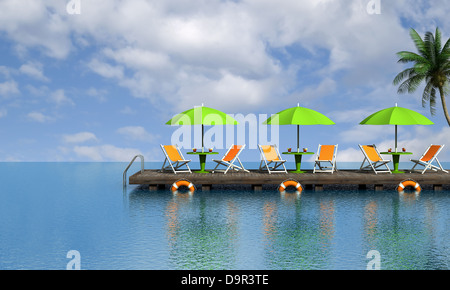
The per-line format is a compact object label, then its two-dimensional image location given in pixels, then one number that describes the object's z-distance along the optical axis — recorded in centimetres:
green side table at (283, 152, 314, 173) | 1616
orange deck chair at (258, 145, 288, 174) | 1599
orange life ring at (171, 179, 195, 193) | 1520
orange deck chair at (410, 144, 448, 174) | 1619
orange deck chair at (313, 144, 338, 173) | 1603
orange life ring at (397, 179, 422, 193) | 1564
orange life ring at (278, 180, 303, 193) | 1525
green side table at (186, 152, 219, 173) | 1627
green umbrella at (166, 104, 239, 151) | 1595
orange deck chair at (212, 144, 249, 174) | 1584
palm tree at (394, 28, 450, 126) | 2569
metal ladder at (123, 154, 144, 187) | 1641
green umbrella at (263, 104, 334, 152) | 1581
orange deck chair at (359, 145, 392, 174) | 1620
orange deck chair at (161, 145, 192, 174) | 1593
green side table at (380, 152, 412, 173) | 1688
